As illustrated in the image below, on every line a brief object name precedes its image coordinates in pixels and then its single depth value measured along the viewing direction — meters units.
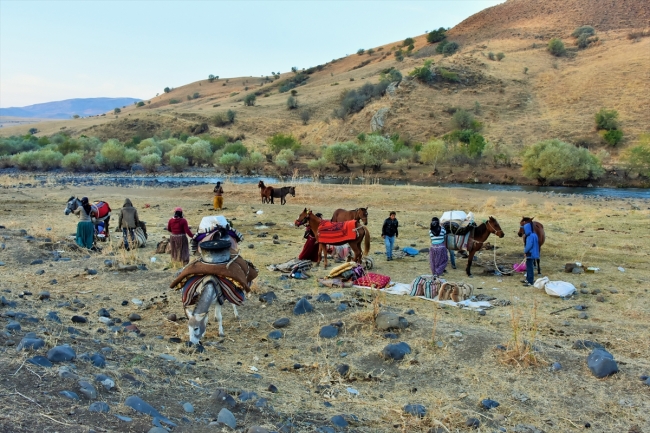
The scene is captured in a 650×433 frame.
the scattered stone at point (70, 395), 4.10
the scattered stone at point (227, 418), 4.30
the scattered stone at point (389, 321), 7.45
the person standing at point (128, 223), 12.48
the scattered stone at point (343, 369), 6.02
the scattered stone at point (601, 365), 6.01
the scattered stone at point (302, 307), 8.23
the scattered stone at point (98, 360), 5.04
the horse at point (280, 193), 24.55
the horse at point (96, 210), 12.83
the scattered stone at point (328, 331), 7.30
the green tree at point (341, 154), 47.50
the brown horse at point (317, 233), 11.25
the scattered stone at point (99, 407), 3.95
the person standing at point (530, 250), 10.34
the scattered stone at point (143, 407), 4.13
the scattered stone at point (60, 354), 4.88
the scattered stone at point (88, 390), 4.20
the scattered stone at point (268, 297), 8.80
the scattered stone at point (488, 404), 5.35
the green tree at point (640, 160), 37.31
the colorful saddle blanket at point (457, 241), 11.27
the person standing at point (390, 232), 12.59
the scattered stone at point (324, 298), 8.84
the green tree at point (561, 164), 37.56
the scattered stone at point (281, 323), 7.70
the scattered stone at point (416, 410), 4.99
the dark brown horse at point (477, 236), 11.34
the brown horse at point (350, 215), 12.32
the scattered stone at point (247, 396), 4.94
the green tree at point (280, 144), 55.66
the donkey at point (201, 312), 6.62
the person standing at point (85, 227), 12.38
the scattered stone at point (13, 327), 5.65
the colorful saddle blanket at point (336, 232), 11.11
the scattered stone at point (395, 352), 6.50
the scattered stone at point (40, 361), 4.61
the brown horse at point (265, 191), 24.64
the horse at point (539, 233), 11.48
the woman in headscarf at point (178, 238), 11.24
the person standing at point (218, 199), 21.44
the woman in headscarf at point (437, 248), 10.48
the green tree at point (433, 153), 46.84
